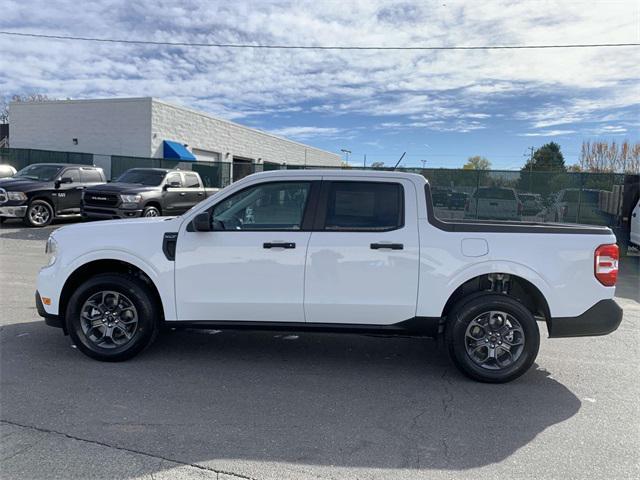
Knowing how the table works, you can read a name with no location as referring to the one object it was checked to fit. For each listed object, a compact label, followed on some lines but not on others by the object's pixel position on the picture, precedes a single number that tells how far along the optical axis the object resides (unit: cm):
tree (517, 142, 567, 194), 1632
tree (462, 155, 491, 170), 8736
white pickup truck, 443
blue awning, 2592
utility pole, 6196
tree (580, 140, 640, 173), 4753
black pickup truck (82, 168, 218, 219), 1374
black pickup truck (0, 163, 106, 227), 1440
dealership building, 2522
